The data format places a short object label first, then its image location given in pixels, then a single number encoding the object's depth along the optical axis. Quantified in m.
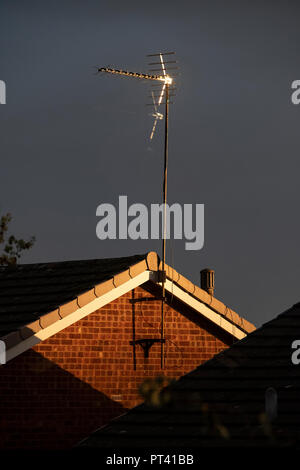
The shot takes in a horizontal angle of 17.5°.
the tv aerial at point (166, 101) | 18.98
